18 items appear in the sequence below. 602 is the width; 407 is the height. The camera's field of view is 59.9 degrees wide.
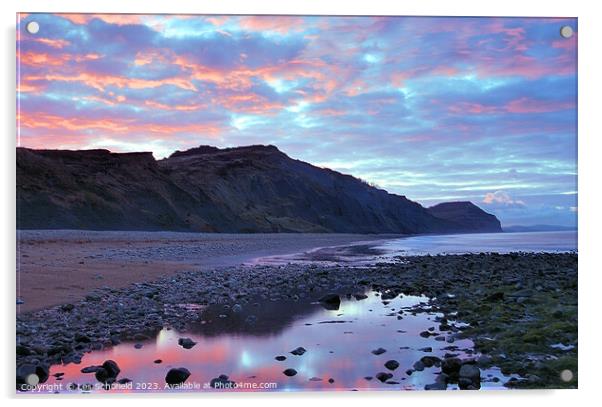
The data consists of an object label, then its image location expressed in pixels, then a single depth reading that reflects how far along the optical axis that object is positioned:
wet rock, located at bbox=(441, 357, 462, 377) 6.48
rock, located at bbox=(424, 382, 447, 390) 6.21
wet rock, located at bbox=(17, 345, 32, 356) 6.49
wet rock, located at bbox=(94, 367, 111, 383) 6.17
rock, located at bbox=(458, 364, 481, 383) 6.37
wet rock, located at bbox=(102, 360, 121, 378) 6.24
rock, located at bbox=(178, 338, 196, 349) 7.20
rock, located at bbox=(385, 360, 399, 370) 6.66
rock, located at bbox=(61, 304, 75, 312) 8.29
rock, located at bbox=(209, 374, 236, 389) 6.25
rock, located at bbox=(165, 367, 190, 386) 6.24
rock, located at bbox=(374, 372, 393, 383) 6.38
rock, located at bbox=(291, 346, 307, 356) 7.14
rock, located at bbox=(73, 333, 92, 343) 6.90
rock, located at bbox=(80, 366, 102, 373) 6.23
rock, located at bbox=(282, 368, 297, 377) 6.48
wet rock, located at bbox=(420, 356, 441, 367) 6.73
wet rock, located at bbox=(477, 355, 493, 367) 6.70
